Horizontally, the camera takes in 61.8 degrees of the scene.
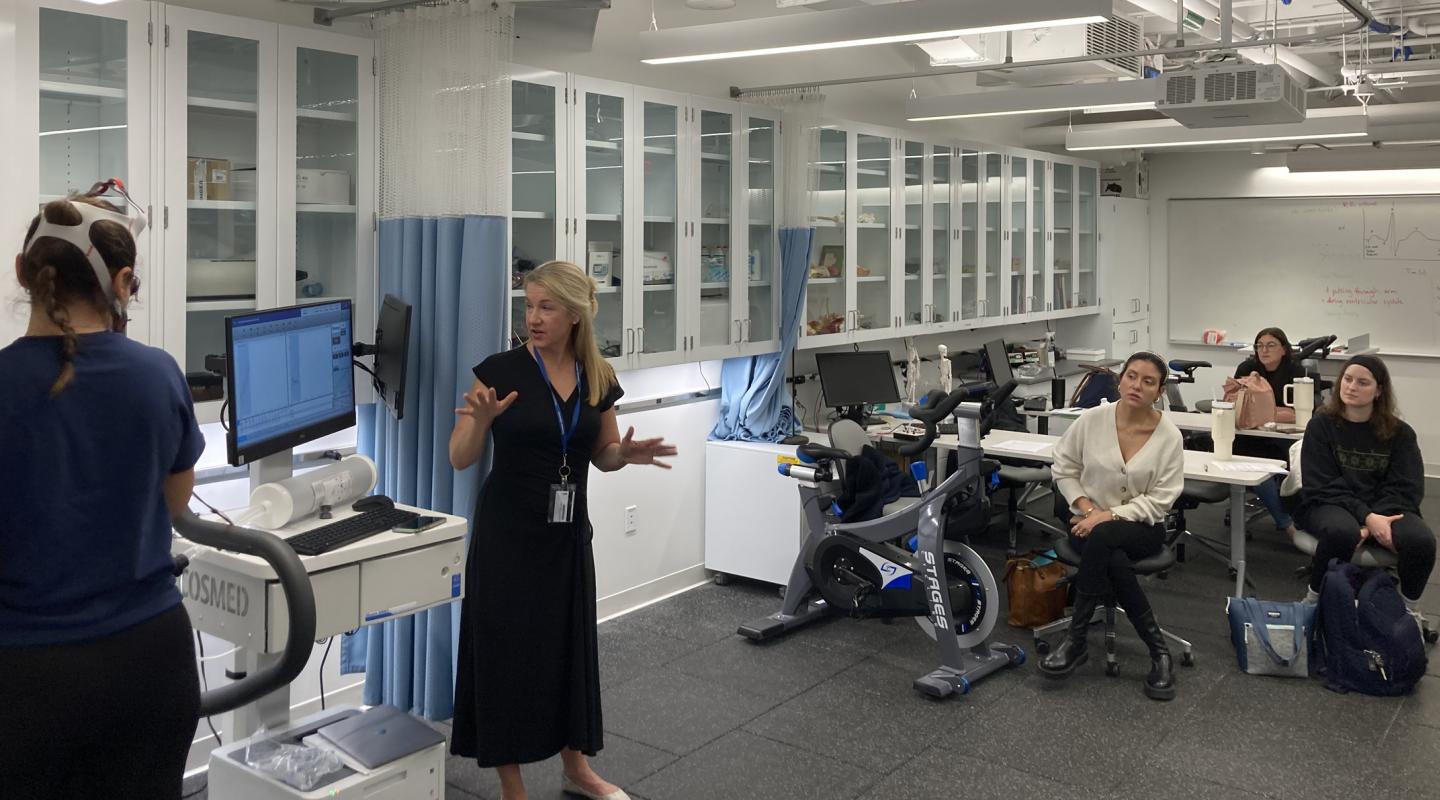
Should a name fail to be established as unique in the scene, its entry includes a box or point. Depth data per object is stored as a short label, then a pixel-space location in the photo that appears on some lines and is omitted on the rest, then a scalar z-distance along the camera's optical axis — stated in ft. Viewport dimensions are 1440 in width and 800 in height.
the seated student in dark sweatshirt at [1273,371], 20.80
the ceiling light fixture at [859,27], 12.40
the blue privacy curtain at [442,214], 12.32
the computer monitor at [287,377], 9.52
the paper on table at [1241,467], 16.66
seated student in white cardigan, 14.74
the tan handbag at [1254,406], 19.98
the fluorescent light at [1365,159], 25.61
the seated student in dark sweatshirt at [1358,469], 15.17
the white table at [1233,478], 16.06
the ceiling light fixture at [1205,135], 21.93
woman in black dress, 10.35
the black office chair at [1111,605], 14.87
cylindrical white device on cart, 9.94
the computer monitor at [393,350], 11.58
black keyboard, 9.45
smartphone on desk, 10.10
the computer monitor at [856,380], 20.20
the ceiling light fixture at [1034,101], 19.11
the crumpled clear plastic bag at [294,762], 9.36
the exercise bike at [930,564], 14.56
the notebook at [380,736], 9.71
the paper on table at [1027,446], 17.90
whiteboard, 29.04
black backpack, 14.24
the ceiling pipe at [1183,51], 15.07
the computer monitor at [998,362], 25.35
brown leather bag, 16.57
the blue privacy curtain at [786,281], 18.52
